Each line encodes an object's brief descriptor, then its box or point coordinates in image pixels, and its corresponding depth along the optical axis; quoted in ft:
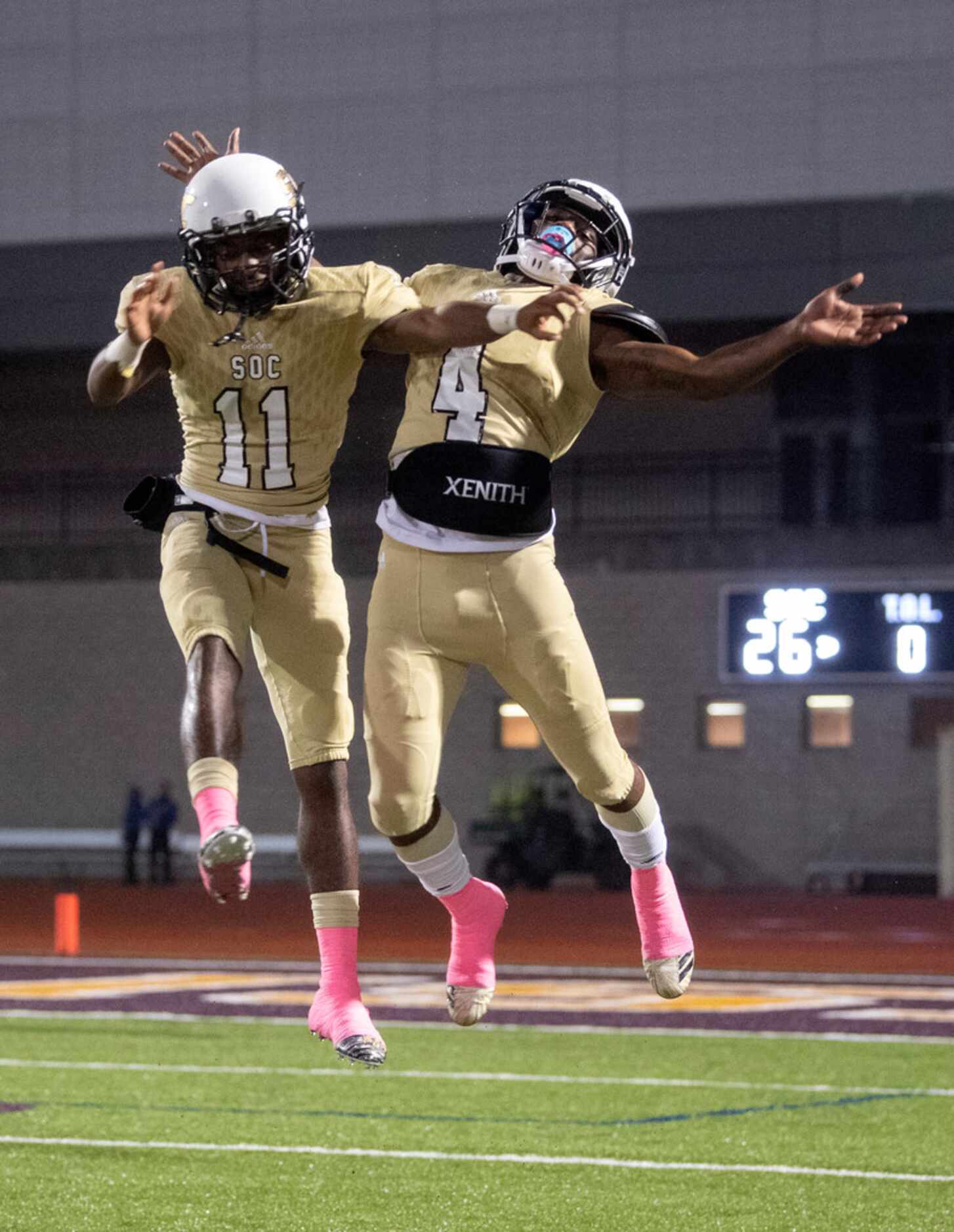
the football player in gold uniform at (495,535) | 32.35
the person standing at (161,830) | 245.24
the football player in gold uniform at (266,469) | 29.89
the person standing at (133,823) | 244.57
